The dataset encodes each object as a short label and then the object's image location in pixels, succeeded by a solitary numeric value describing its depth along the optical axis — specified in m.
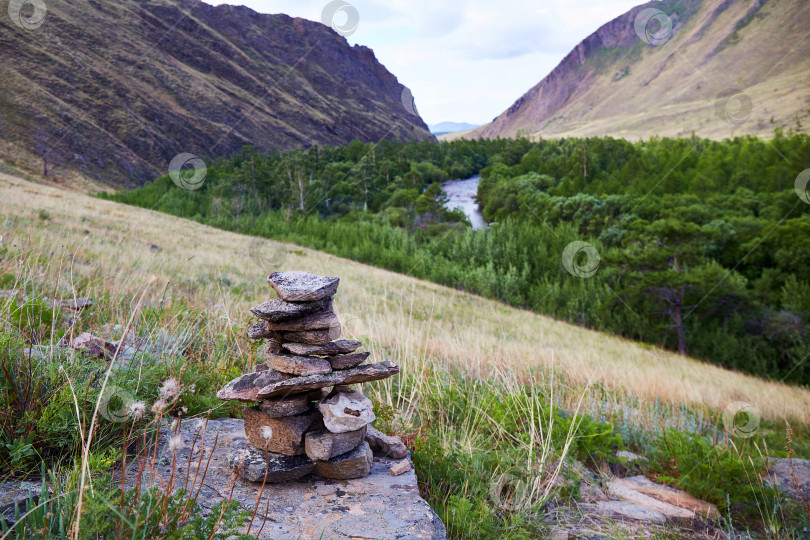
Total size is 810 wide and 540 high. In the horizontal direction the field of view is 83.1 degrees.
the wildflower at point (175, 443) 1.39
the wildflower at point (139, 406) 1.55
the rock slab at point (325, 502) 2.05
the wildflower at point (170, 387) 1.73
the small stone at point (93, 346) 2.97
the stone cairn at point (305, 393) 2.43
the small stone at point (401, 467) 2.64
